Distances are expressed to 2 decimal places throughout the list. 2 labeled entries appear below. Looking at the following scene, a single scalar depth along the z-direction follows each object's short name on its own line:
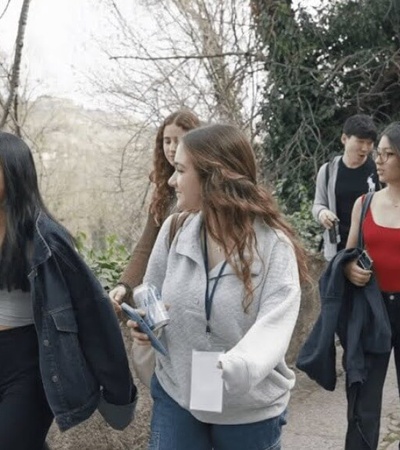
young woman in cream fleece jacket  2.14
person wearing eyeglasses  3.29
